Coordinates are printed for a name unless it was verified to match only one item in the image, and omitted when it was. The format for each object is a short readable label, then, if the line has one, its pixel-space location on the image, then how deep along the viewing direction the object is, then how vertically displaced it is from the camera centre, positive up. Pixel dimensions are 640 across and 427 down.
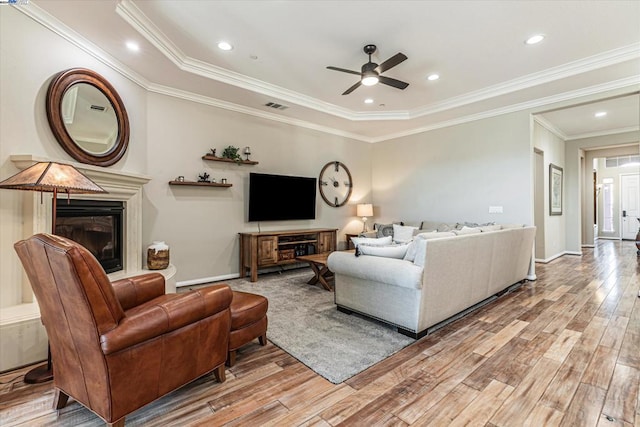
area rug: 2.30 -1.10
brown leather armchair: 1.43 -0.61
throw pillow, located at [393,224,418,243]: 5.71 -0.35
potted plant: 4.80 +0.96
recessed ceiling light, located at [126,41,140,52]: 3.18 +1.80
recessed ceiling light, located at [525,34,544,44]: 3.25 +1.90
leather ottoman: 2.23 -0.81
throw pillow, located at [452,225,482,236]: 3.34 -0.19
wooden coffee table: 4.20 -0.78
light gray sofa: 2.62 -0.64
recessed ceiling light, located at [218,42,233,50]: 3.39 +1.91
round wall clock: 6.32 +0.66
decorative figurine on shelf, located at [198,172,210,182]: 4.59 +0.57
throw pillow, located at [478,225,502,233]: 3.60 -0.17
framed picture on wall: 6.46 +0.54
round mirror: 2.84 +1.03
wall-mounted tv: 5.11 +0.32
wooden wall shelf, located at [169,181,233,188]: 4.34 +0.46
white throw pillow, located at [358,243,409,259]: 2.92 -0.35
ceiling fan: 3.41 +1.66
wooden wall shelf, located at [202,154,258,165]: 4.63 +0.87
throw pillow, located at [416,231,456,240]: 2.66 -0.19
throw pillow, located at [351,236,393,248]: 3.19 -0.29
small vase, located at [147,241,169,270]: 3.75 -0.52
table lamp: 6.69 +0.10
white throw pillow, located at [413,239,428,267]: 2.57 -0.32
